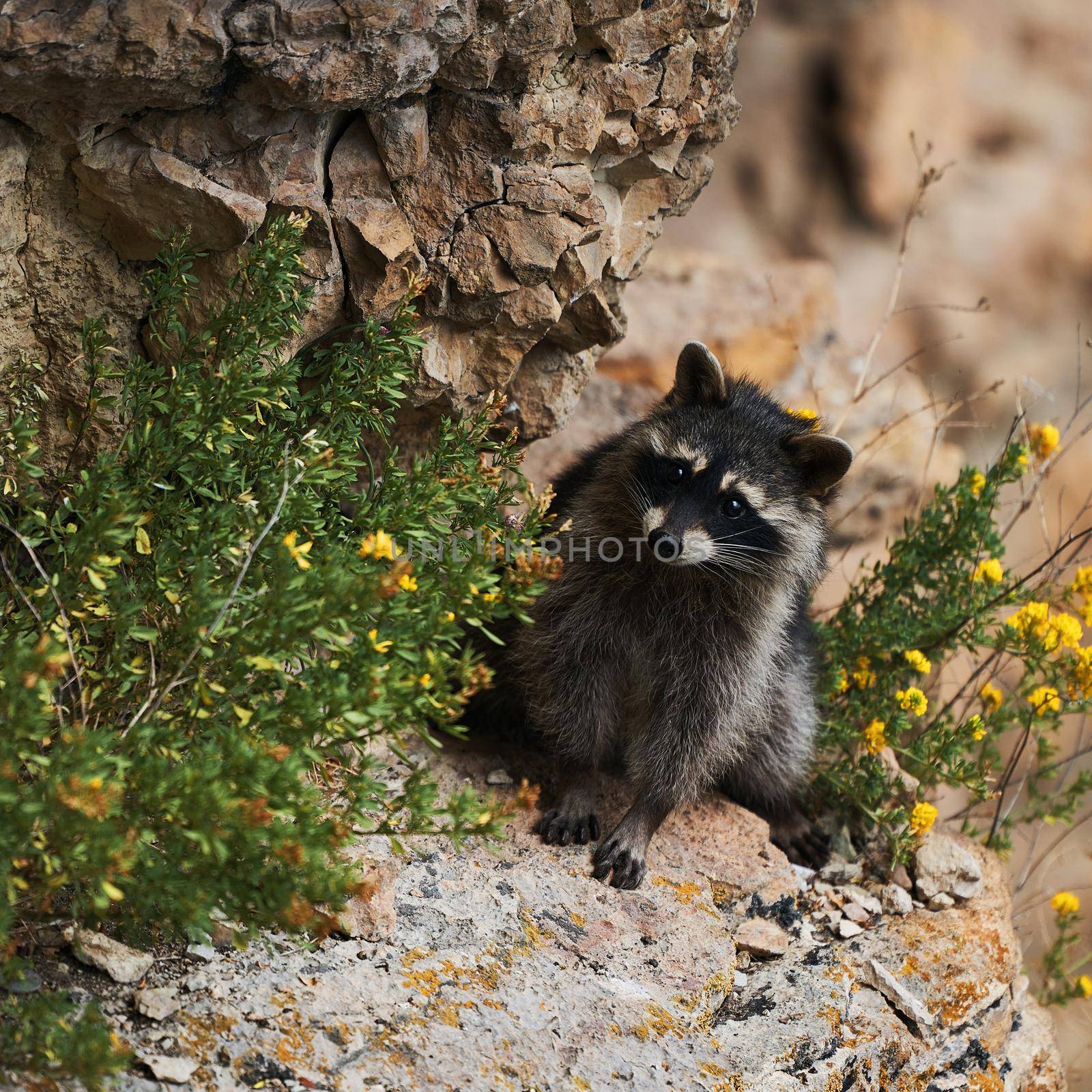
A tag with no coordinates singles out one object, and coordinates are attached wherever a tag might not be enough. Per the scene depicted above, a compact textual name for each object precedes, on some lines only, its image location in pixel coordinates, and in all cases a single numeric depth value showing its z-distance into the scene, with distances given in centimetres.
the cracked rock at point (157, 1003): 412
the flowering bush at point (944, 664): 675
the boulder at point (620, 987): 440
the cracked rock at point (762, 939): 611
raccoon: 636
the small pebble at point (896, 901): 680
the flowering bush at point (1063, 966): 748
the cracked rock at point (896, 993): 602
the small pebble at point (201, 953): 445
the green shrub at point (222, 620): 362
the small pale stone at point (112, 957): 420
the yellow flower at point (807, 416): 697
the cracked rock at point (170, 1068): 390
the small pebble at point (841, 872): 707
